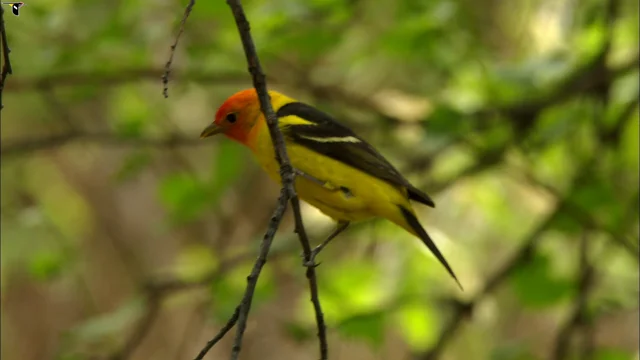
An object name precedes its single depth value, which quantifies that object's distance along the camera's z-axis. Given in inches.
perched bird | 243.8
